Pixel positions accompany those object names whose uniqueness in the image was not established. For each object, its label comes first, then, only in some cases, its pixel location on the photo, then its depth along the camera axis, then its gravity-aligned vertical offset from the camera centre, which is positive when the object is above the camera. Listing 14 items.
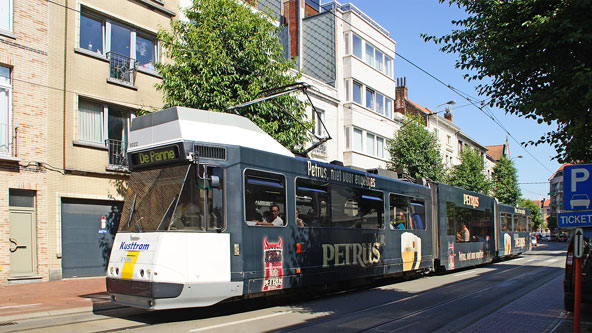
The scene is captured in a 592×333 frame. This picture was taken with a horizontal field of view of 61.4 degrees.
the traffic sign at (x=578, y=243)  6.68 -0.54
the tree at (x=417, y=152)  30.03 +3.22
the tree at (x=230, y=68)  15.22 +4.40
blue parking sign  6.70 +0.21
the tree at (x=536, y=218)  84.97 -2.48
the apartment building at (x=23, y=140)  14.20 +2.08
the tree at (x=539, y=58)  7.33 +2.33
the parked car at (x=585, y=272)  8.70 -1.25
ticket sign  6.61 -0.22
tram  8.25 -0.18
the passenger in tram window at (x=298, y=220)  10.51 -0.27
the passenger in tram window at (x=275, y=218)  9.86 -0.21
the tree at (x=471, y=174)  40.00 +2.48
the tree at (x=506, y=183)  48.62 +2.05
